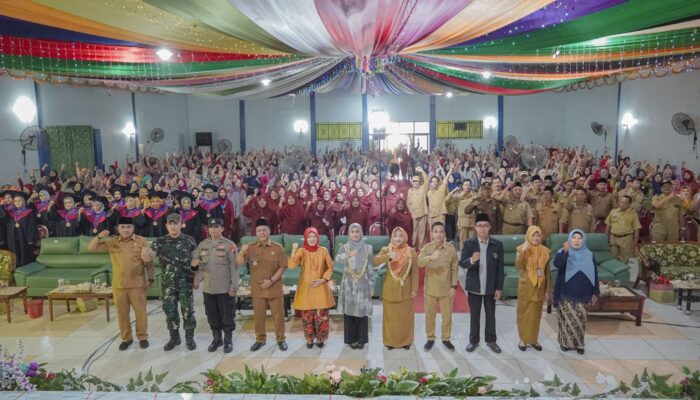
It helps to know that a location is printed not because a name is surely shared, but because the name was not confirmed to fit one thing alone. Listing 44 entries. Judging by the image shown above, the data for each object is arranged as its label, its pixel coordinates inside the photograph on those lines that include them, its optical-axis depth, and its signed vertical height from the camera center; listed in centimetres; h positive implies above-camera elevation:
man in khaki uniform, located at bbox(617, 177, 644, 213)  870 -83
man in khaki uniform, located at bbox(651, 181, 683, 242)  791 -111
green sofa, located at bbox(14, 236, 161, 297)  716 -162
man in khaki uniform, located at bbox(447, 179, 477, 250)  855 -114
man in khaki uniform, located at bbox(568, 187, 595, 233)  792 -105
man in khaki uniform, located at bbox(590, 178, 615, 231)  866 -96
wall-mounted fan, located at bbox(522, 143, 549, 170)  1355 -33
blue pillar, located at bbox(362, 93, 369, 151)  1939 +92
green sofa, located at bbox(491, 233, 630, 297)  717 -146
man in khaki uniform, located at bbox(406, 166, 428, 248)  901 -100
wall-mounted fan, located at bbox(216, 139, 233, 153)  2023 +23
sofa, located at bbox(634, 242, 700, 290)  718 -157
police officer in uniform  546 -133
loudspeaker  2036 +52
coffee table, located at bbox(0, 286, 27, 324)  644 -175
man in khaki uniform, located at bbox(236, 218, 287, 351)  546 -131
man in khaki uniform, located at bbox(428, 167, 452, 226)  888 -90
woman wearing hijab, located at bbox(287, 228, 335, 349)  544 -136
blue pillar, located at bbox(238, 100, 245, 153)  2056 +113
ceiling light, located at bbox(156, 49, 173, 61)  662 +126
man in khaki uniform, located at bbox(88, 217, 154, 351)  556 -132
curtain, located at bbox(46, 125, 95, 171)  1310 +20
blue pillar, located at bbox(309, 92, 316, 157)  2034 +103
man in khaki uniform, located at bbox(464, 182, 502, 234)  822 -95
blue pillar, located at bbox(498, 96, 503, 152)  2000 +92
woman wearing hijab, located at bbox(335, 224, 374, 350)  541 -135
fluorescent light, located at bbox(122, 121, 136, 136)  1628 +74
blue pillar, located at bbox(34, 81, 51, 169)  1248 +42
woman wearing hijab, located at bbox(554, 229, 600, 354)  523 -145
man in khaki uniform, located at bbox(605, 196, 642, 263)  761 -125
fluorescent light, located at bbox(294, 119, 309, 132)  2056 +97
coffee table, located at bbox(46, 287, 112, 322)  643 -175
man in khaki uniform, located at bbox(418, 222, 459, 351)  540 -135
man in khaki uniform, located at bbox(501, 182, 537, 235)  793 -104
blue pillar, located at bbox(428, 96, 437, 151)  2016 +75
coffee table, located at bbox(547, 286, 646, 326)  600 -184
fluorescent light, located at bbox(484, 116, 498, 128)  2012 +94
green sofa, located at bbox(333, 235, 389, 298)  753 -134
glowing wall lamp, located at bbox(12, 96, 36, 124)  1180 +105
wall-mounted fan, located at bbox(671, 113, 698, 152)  1185 +40
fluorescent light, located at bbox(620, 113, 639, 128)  1470 +67
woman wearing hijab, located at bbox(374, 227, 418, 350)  535 -147
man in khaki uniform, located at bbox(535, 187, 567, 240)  802 -106
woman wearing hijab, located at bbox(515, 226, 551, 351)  534 -144
